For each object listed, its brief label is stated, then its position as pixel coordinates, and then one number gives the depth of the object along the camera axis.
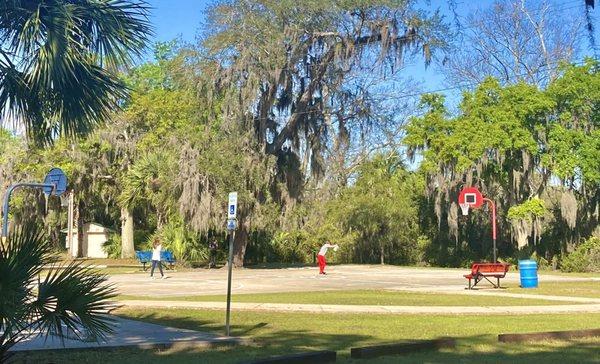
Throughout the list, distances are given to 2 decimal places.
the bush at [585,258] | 39.38
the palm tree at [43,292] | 7.50
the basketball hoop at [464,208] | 39.19
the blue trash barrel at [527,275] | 25.14
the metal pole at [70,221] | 35.22
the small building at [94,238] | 55.94
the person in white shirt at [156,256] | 30.09
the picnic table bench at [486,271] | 24.36
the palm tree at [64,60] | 10.84
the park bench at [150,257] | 38.09
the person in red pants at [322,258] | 34.09
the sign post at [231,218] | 13.22
